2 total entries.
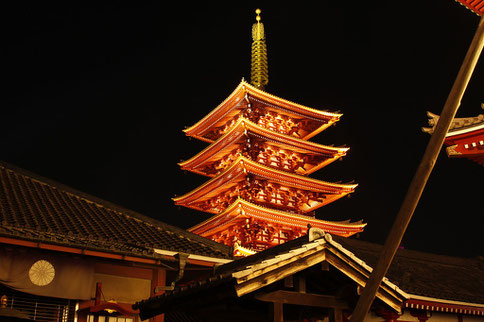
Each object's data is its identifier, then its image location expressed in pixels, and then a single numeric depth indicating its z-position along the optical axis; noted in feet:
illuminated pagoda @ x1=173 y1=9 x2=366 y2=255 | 100.99
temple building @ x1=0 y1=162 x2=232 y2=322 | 31.73
